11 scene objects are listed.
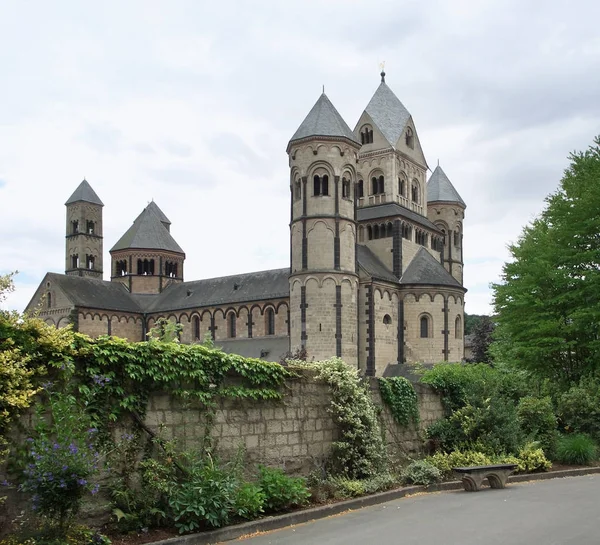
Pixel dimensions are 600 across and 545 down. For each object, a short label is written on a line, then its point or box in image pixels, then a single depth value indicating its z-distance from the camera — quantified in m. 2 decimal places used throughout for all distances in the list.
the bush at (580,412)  18.58
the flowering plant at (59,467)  8.11
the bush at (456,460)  15.05
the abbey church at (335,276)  50.50
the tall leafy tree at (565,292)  25.06
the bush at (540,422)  17.42
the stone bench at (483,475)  13.76
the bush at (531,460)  15.74
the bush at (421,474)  14.27
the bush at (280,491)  11.12
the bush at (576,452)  16.83
